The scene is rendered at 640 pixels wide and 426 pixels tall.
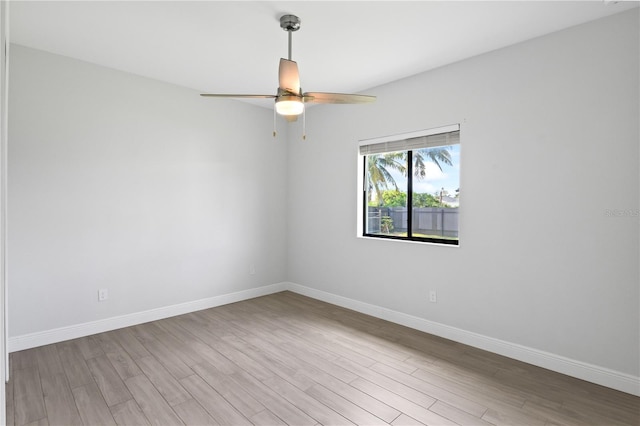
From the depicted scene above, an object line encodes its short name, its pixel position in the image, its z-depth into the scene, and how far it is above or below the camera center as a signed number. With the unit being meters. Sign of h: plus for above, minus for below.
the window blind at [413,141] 3.35 +0.76
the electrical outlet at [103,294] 3.46 -0.83
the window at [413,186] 3.49 +0.31
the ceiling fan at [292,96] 2.31 +0.84
